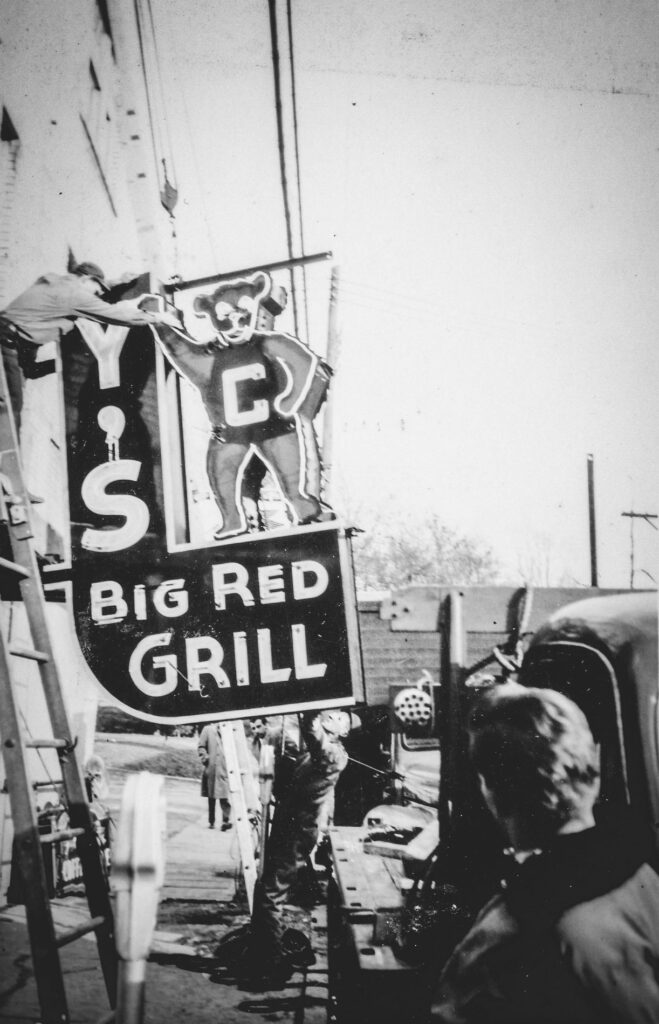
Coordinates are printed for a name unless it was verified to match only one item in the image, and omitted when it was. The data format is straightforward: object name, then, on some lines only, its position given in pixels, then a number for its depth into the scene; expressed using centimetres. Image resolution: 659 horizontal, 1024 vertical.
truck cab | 234
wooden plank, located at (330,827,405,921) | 267
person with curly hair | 210
